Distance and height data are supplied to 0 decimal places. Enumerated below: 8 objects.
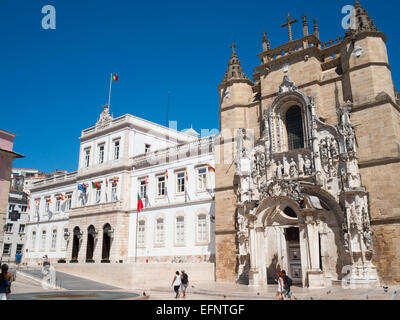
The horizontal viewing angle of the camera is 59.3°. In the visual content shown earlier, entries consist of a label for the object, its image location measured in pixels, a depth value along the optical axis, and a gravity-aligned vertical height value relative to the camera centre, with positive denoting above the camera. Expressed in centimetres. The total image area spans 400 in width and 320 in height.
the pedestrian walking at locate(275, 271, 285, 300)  1316 -128
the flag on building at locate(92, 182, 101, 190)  3675 +680
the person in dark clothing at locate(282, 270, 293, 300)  1320 -135
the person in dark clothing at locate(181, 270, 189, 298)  1578 -132
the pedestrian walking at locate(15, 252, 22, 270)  2759 -52
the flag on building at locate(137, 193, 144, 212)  3105 +407
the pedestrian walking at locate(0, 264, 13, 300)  928 -72
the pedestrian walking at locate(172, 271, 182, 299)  1591 -139
